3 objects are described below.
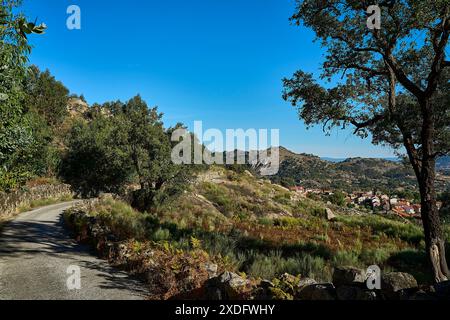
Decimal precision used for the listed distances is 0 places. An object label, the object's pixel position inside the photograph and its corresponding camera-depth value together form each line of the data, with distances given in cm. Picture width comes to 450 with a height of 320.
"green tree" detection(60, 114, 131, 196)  2480
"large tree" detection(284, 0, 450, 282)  1140
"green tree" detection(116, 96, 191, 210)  2433
